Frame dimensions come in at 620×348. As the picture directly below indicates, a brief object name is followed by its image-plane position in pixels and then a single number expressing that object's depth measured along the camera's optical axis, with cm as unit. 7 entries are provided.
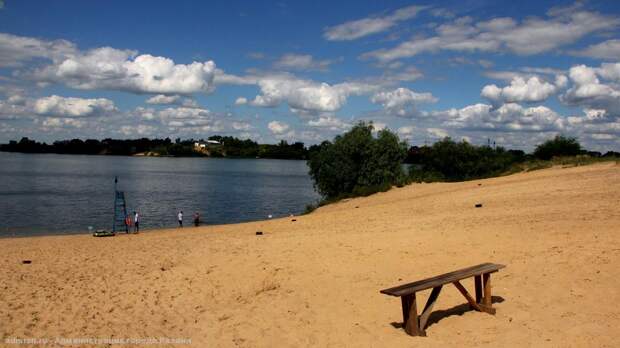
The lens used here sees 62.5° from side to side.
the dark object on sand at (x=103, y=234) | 2988
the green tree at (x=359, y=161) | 4212
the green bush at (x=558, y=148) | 5109
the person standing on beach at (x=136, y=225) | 3331
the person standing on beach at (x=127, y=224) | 3291
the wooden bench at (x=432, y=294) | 834
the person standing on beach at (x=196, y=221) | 3853
